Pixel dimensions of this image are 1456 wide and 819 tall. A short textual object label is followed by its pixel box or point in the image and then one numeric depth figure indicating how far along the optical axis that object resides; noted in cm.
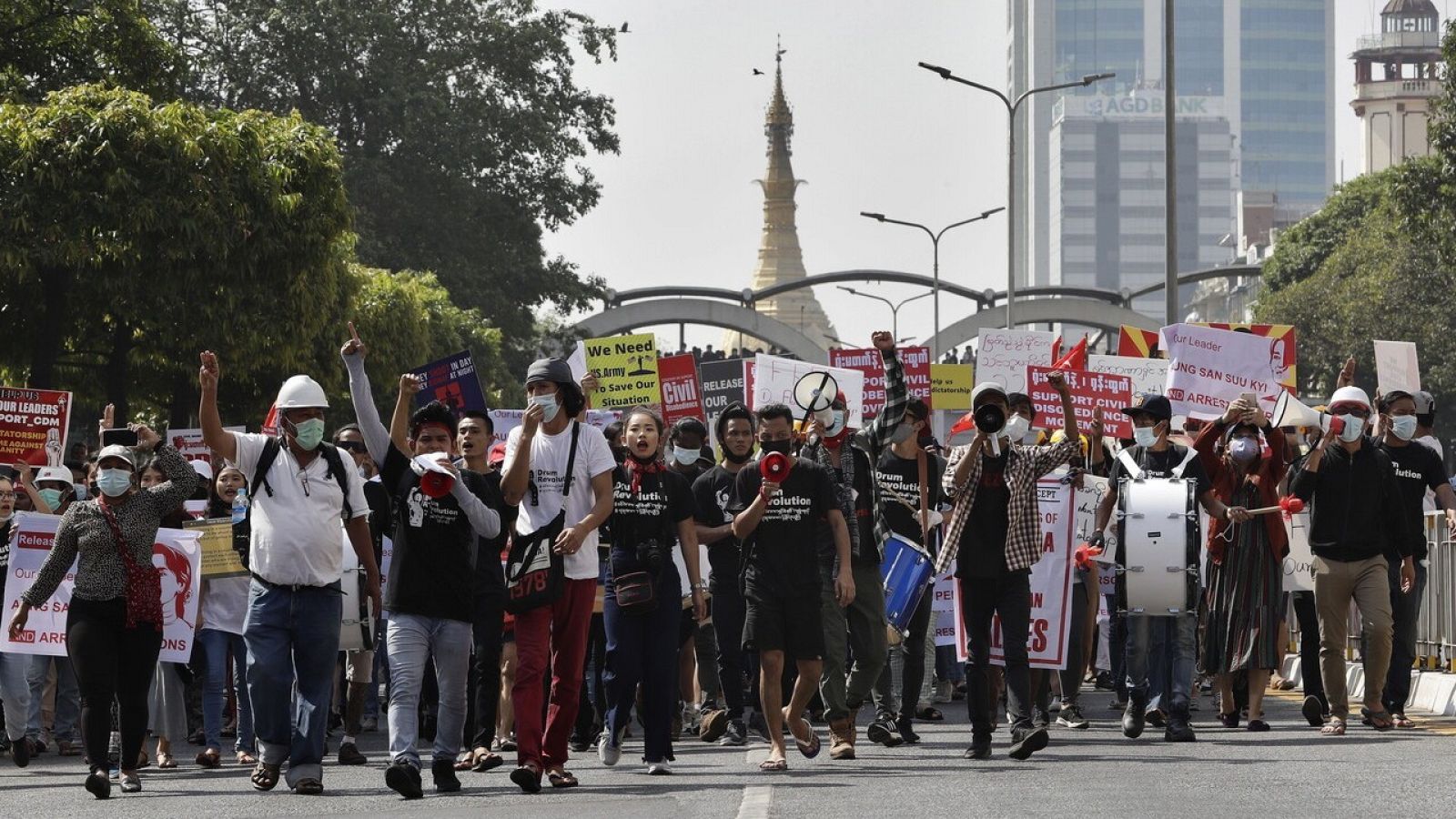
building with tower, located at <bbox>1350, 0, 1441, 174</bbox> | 15850
